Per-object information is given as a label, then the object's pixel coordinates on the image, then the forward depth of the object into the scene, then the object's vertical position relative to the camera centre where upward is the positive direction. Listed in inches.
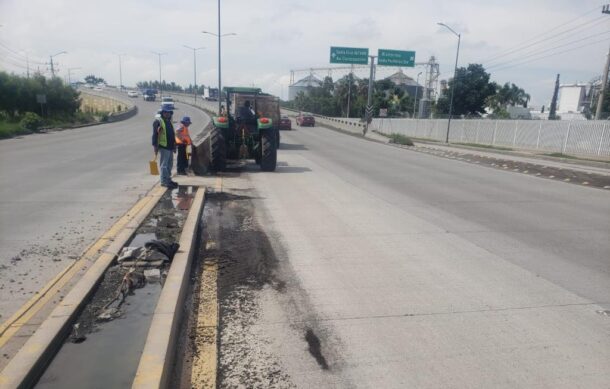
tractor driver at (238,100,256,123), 599.2 -24.6
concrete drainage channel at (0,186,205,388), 127.3 -76.9
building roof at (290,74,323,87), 5117.1 +181.2
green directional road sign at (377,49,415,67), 1731.1 +157.9
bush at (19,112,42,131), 1198.5 -95.5
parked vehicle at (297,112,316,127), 2250.2 -107.2
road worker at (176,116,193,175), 497.4 -54.6
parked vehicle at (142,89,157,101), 3563.0 -40.6
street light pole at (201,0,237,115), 1615.4 +73.7
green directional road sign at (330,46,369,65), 1743.4 +157.4
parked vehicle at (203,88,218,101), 4021.7 -19.1
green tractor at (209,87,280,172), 553.3 -51.1
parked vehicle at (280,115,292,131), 1805.5 -103.7
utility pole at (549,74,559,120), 2512.3 +73.2
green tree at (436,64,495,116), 2380.7 +80.5
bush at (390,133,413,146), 1378.7 -111.3
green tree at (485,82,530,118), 2679.6 +52.6
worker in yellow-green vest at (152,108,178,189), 425.1 -46.7
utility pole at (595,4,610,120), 1185.0 +58.0
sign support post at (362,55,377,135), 1774.9 -18.0
